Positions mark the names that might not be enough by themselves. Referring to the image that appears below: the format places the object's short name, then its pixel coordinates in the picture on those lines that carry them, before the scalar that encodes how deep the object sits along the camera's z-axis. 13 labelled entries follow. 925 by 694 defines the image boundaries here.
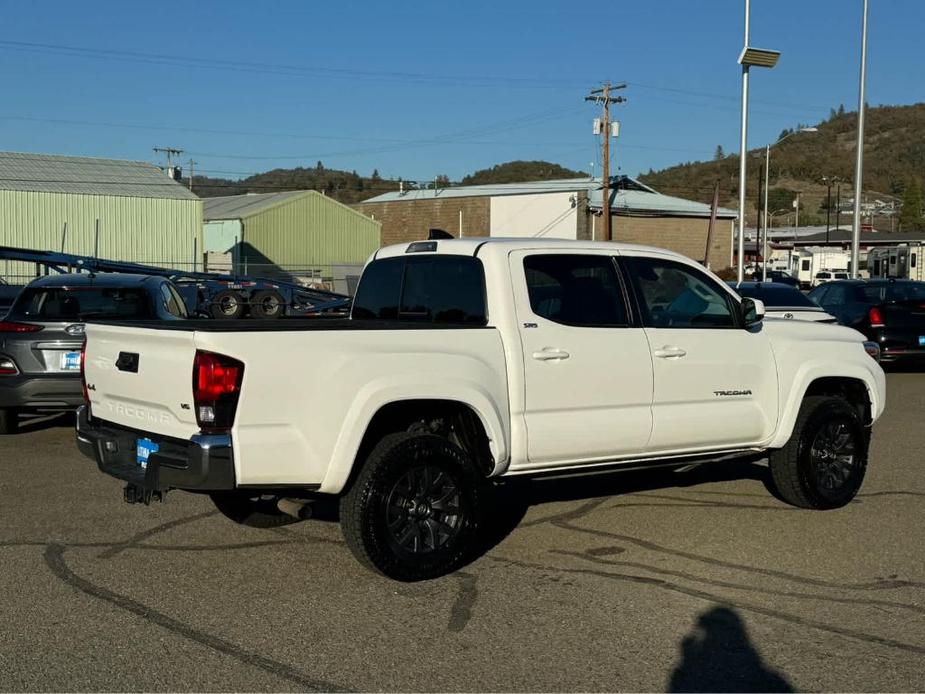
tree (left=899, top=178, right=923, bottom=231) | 143.38
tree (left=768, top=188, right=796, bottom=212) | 165.38
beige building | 66.44
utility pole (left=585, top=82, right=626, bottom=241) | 47.78
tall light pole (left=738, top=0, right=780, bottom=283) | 32.78
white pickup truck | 5.82
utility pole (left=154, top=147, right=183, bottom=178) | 100.00
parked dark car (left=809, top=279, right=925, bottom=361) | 18.42
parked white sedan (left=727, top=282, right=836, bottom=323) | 16.53
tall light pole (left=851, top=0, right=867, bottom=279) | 34.84
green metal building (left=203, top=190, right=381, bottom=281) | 65.81
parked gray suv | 10.70
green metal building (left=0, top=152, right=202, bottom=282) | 54.47
